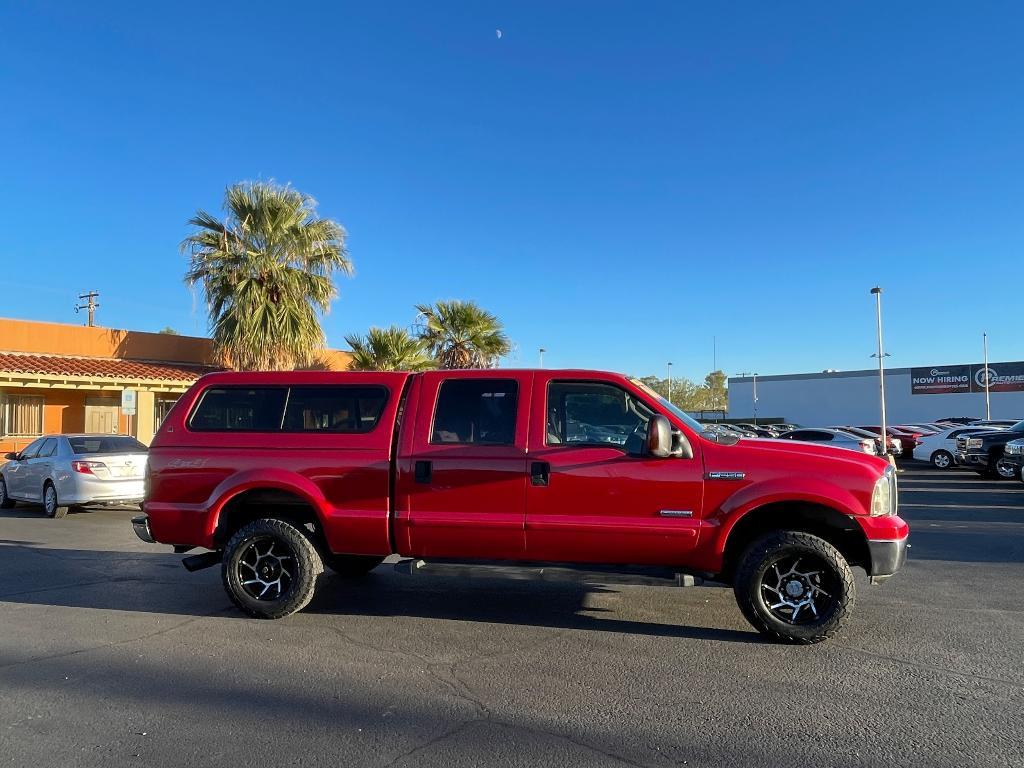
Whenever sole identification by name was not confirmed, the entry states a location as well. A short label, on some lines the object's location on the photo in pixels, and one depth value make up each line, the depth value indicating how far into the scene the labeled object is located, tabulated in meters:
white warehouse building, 50.22
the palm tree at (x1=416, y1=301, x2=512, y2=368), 25.69
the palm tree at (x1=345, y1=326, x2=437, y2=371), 23.77
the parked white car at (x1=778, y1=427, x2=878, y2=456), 18.32
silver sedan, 12.50
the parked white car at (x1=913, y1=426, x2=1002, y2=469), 24.34
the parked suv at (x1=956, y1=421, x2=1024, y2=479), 19.36
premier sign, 49.88
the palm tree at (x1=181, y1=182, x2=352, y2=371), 20.64
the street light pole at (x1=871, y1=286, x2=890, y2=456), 37.43
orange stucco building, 19.81
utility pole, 49.41
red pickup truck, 5.52
